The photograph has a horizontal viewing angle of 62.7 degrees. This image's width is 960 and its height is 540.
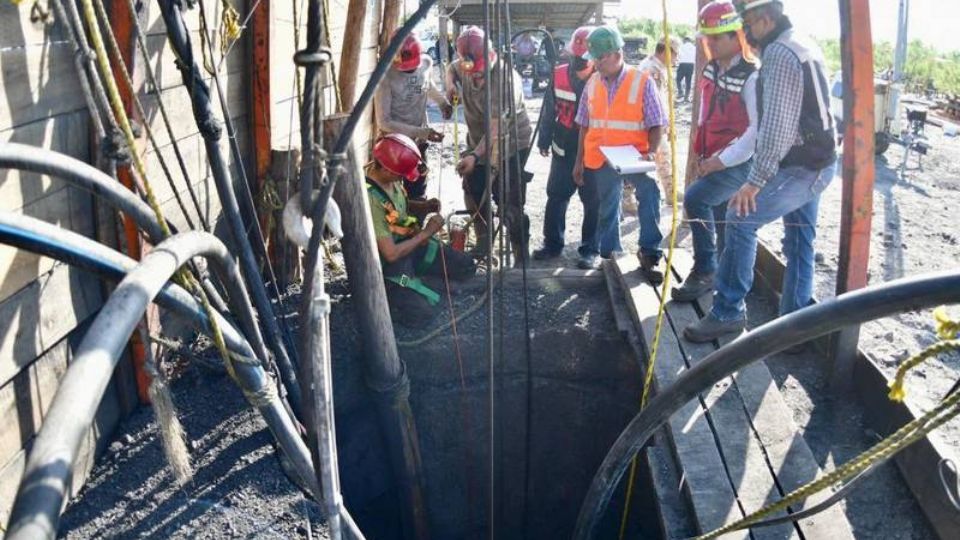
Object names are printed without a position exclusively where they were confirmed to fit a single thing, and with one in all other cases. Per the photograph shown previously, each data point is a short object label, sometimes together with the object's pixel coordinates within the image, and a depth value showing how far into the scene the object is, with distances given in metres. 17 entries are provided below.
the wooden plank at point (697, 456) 3.27
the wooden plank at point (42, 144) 2.92
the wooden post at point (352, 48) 4.87
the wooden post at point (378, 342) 3.50
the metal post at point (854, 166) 4.21
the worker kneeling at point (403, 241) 4.75
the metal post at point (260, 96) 5.15
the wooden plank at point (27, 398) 2.98
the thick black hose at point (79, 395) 1.14
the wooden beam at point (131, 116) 3.45
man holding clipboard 5.69
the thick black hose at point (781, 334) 1.86
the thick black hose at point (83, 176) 2.00
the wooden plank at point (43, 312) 2.94
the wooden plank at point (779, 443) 3.12
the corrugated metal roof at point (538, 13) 14.80
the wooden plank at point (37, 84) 2.84
